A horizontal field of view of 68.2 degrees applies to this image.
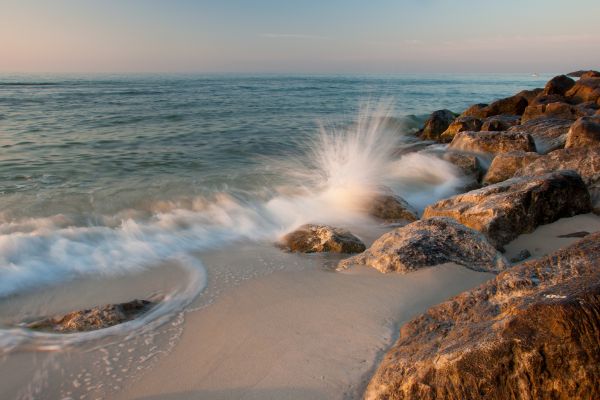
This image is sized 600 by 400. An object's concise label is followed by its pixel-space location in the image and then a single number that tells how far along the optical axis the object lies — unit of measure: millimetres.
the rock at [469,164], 8850
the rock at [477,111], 15920
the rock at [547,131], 9250
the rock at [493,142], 9000
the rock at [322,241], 5078
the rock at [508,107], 15969
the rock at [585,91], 16036
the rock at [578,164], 5609
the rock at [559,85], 17716
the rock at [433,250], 4117
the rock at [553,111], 12502
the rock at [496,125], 11953
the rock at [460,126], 13047
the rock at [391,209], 6458
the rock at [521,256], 4410
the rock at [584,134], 7109
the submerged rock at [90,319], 3527
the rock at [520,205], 4695
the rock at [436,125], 14781
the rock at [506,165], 7164
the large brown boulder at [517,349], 1814
